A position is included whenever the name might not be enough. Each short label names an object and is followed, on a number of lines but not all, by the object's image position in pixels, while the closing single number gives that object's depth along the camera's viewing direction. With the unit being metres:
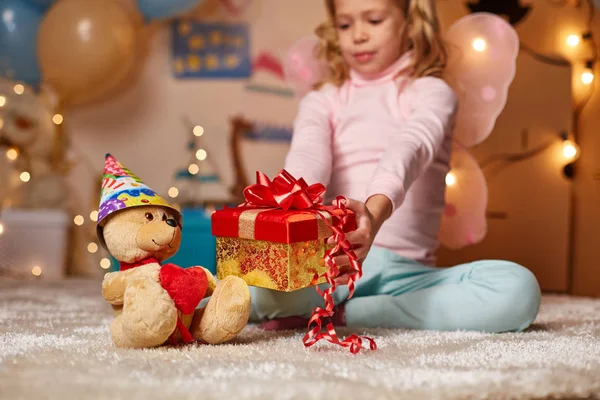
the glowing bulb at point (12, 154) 2.26
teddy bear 0.87
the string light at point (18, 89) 2.20
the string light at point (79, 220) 2.34
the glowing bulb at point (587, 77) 1.77
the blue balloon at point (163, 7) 2.15
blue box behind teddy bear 1.95
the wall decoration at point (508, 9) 1.86
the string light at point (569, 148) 1.81
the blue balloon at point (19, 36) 2.08
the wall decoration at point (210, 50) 2.41
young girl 1.10
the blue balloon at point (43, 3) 2.19
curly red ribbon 0.90
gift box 0.88
